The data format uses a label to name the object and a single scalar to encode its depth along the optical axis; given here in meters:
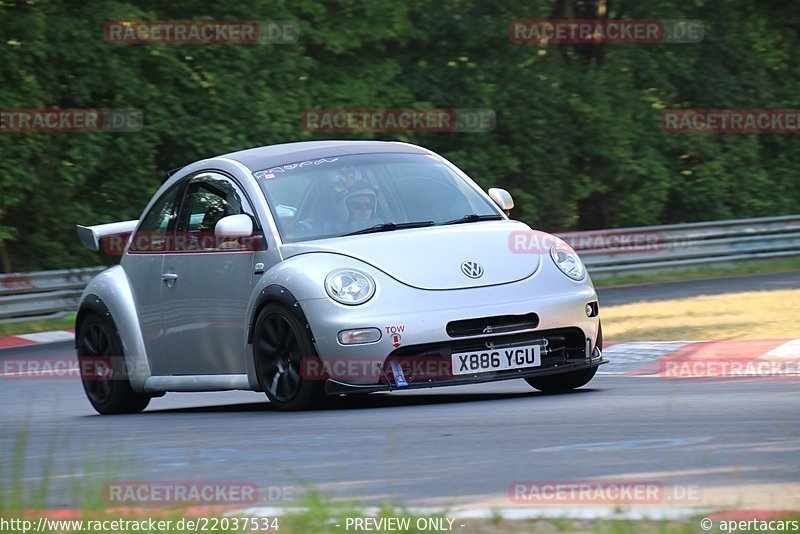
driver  18.16
